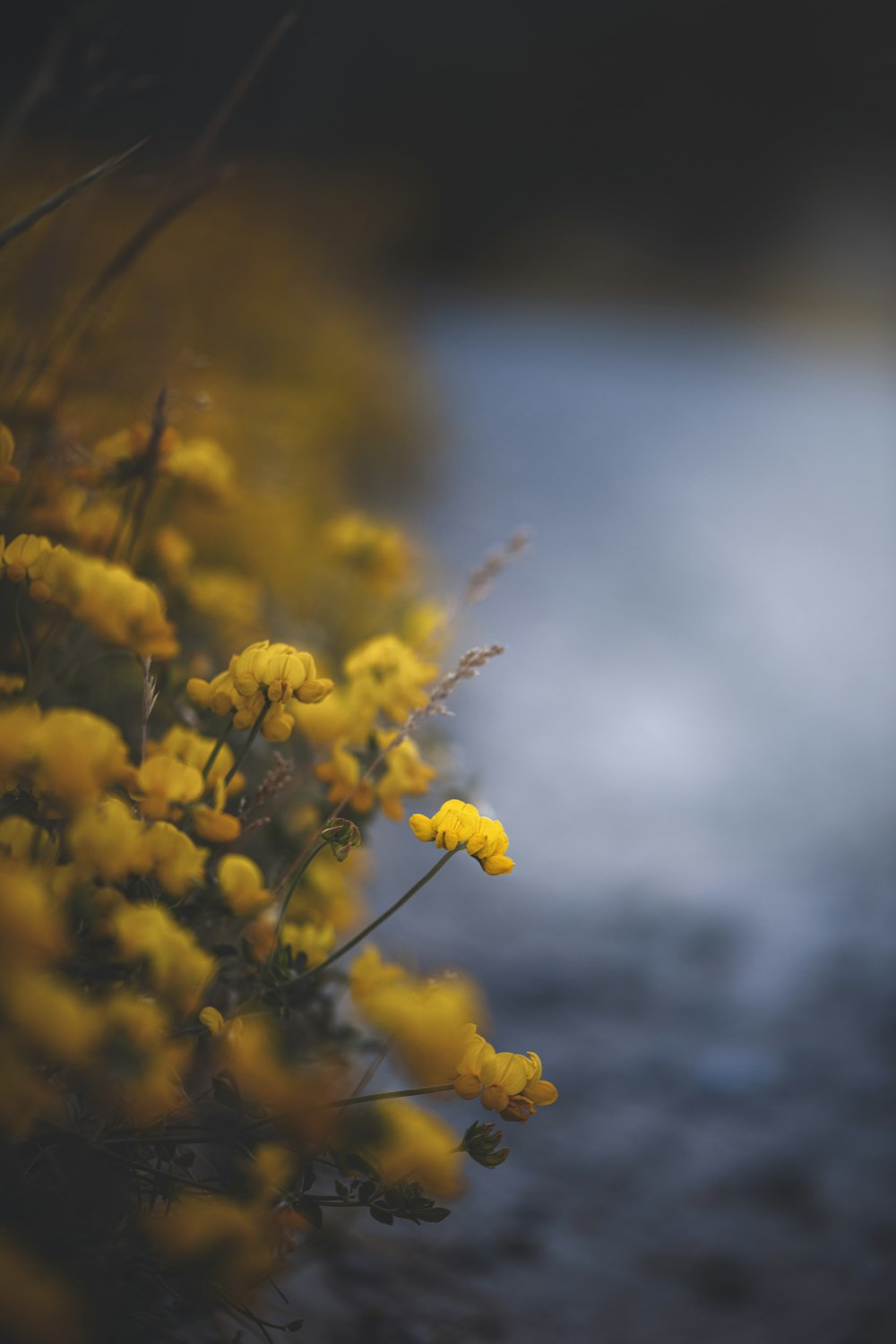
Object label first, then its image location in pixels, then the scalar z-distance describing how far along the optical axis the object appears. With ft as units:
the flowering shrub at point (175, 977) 3.65
